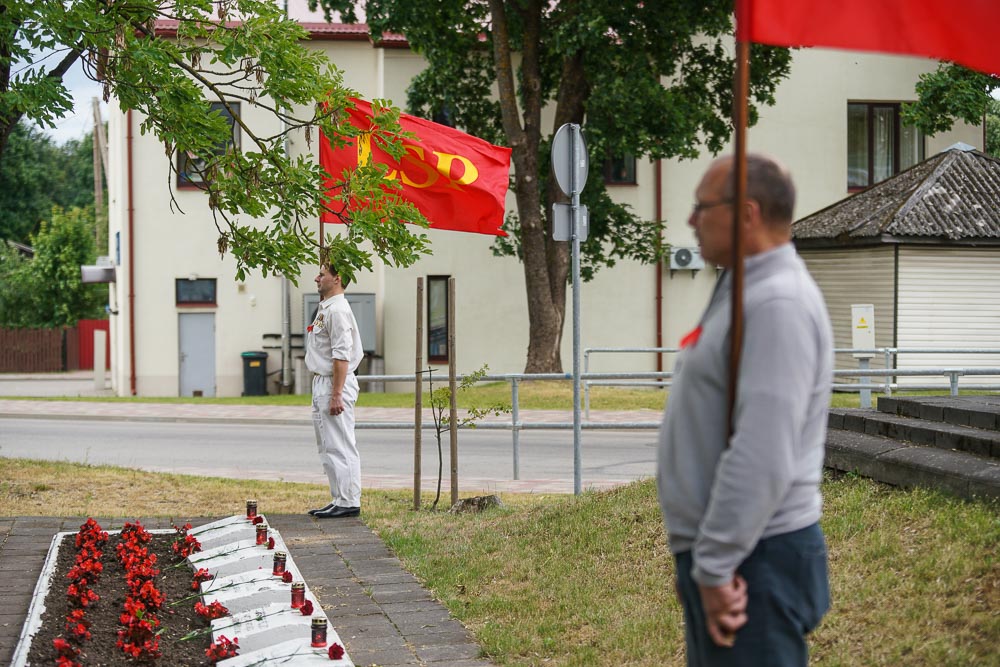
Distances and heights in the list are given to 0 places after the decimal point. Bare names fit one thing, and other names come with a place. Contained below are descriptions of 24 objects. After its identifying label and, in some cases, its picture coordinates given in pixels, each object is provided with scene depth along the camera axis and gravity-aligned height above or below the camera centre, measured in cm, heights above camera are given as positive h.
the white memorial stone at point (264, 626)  555 -141
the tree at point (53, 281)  5222 +218
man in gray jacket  286 -30
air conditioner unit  3012 +179
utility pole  4825 +657
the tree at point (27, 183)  6244 +811
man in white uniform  942 -49
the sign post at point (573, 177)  994 +126
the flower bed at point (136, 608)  534 -141
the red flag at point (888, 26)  350 +91
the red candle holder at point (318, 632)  533 -133
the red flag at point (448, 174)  1084 +144
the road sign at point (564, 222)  1002 +90
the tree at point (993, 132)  4150 +694
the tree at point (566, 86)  2361 +523
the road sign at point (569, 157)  997 +144
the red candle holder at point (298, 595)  605 -133
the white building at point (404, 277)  3023 +135
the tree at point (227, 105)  926 +181
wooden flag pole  293 +22
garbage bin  2992 -104
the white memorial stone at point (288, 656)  520 -142
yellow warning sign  2181 +14
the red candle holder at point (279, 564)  678 -131
